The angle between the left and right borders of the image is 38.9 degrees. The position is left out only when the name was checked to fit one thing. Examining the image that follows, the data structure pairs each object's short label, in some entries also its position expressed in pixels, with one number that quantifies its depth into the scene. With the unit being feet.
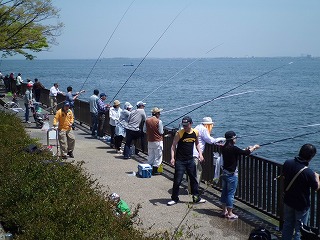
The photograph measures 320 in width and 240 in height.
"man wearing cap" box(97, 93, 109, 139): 51.25
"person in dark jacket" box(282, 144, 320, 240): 19.90
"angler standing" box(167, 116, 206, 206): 28.07
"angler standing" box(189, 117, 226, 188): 30.04
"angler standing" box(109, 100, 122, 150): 46.29
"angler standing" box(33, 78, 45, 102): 81.00
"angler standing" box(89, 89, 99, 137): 52.21
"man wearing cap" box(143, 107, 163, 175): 35.60
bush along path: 16.21
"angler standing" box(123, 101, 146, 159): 40.25
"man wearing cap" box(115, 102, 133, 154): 42.68
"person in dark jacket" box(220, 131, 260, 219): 25.59
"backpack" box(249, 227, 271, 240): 21.20
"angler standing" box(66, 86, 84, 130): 58.13
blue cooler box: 34.99
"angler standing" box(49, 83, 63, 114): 71.05
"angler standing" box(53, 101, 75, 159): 40.22
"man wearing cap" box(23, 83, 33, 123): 60.39
